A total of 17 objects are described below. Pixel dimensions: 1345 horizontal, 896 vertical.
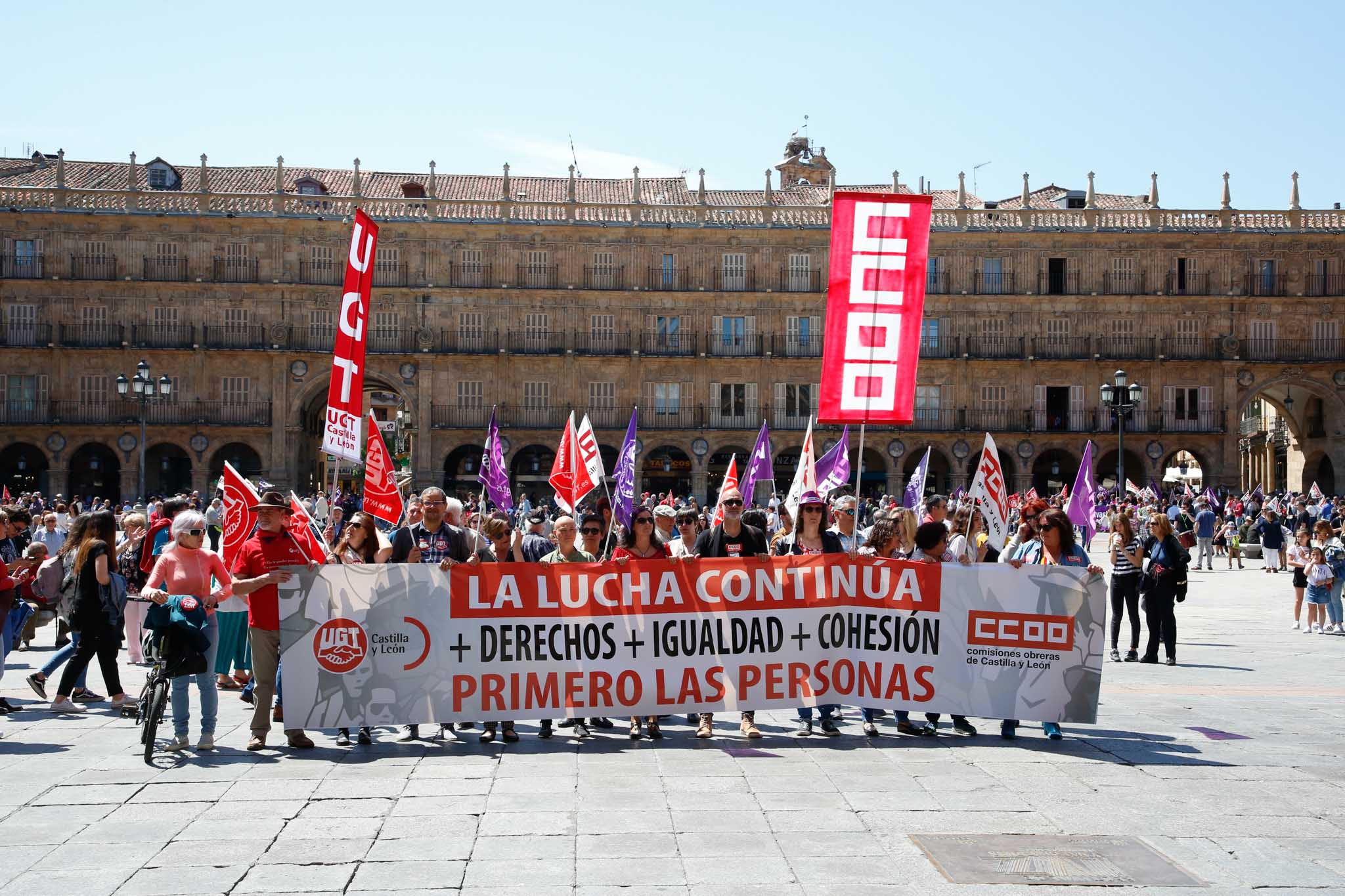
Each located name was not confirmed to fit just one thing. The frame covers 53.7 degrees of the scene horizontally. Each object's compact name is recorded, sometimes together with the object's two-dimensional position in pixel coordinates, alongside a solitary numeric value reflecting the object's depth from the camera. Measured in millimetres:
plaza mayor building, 44531
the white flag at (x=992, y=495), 15719
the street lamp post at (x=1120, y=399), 25094
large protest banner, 8469
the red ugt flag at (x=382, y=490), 12828
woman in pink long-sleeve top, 8047
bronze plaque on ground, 5586
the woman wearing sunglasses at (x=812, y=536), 9078
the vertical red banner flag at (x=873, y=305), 9289
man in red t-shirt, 8328
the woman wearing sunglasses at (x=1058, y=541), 9180
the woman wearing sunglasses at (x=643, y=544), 8898
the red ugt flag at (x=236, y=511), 9945
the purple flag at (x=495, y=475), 20311
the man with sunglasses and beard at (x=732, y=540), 8992
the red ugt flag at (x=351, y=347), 10375
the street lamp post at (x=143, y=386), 31062
